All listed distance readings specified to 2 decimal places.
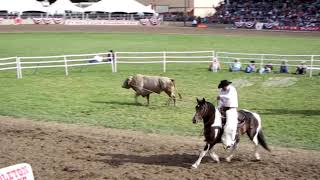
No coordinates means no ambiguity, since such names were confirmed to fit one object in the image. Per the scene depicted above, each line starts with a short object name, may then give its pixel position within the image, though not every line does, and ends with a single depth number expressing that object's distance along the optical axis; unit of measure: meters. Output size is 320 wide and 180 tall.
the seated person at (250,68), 25.66
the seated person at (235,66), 26.16
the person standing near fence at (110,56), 26.08
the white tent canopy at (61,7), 70.50
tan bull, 17.17
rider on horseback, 9.80
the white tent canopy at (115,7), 70.44
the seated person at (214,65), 26.31
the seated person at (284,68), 25.42
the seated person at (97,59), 27.56
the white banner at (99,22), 65.81
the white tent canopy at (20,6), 66.81
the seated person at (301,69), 24.75
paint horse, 9.55
